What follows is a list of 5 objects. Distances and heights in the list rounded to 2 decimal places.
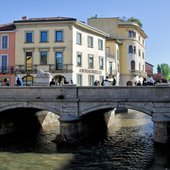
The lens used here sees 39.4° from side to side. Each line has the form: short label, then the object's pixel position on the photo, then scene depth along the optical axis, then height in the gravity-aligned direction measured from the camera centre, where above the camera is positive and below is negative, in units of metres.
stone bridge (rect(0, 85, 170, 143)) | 16.60 -1.07
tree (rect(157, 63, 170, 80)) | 91.83 +6.83
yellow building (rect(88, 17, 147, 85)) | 40.92 +8.10
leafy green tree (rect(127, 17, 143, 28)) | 50.02 +14.03
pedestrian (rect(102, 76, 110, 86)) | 20.47 +0.37
